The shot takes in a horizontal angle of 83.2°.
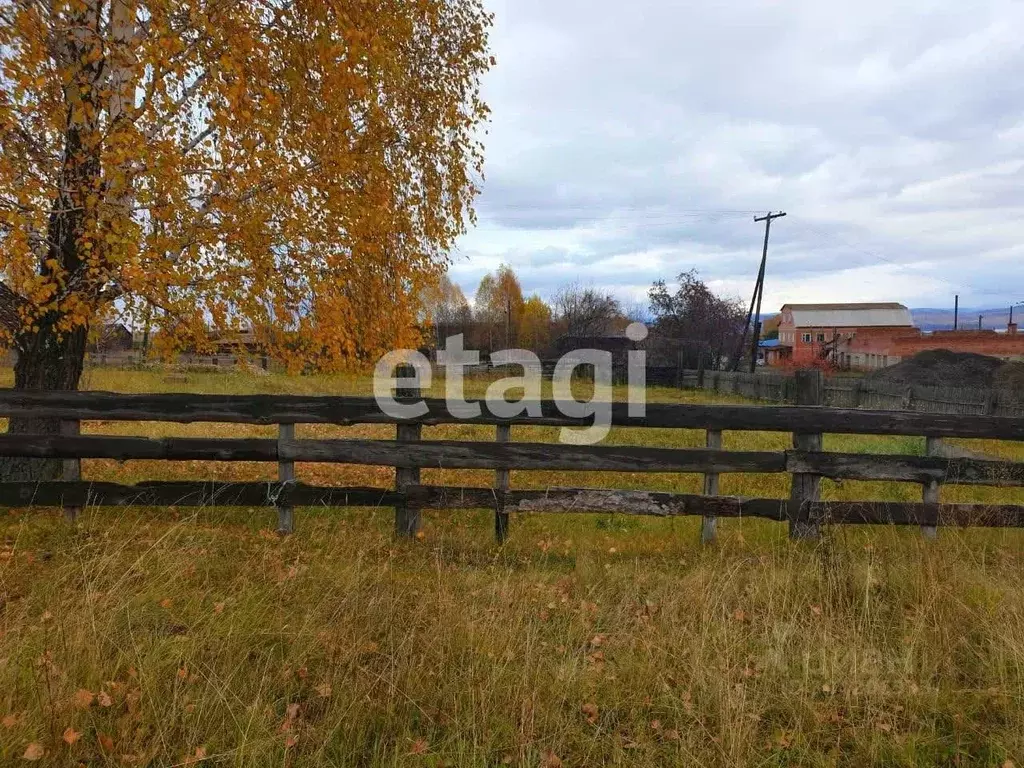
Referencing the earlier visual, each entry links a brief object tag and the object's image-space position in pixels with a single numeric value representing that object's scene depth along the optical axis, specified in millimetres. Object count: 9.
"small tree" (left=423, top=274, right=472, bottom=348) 58031
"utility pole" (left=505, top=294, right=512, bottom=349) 58538
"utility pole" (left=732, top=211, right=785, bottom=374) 32750
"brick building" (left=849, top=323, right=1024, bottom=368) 44331
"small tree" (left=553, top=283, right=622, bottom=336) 61612
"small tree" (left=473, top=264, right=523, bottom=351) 64375
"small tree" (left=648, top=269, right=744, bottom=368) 49281
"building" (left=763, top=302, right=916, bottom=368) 70562
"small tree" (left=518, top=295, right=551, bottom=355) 63562
